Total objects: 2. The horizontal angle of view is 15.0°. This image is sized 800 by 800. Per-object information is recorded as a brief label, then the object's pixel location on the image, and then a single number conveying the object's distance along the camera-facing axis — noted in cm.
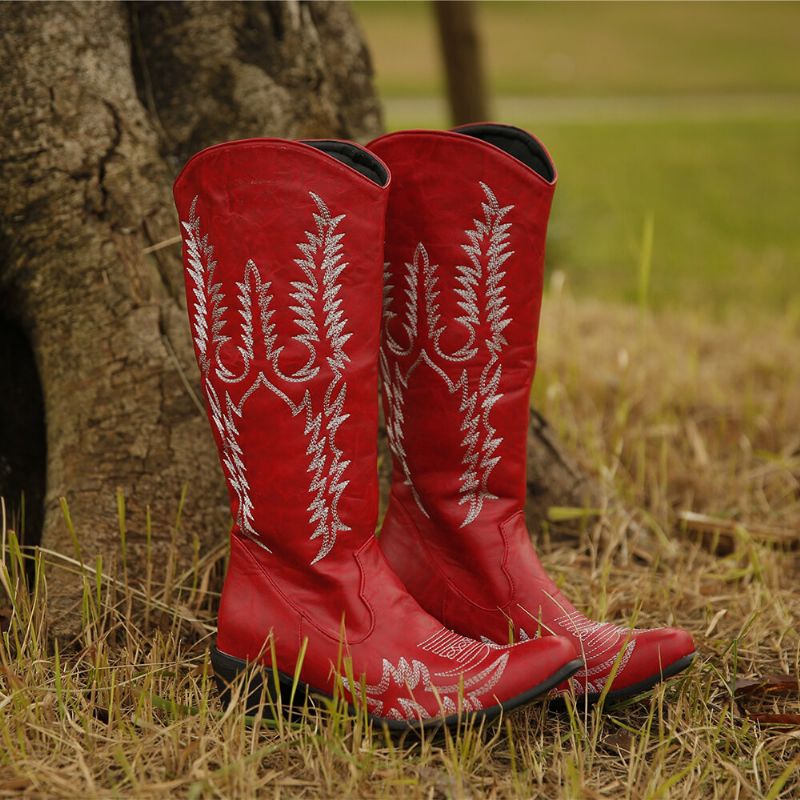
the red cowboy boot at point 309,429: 212
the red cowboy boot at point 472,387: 218
